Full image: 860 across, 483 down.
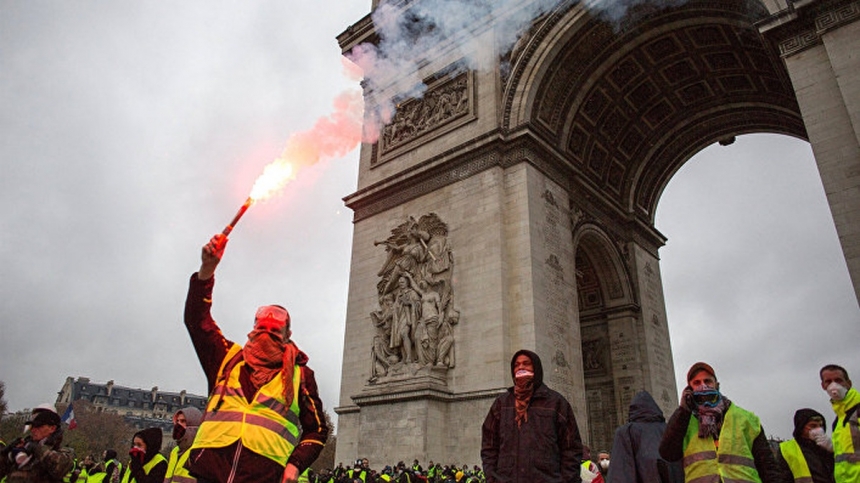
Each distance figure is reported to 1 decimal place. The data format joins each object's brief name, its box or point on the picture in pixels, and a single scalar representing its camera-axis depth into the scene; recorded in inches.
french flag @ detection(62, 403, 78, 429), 786.2
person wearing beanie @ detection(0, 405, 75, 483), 138.8
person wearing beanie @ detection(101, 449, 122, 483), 218.5
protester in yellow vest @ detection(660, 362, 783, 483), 125.2
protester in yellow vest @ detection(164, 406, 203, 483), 154.0
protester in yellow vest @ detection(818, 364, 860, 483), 159.0
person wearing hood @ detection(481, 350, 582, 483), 135.8
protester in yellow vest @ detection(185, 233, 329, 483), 98.8
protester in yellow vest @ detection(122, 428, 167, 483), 176.9
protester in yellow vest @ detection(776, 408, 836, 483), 158.6
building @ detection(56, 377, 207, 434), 2743.6
